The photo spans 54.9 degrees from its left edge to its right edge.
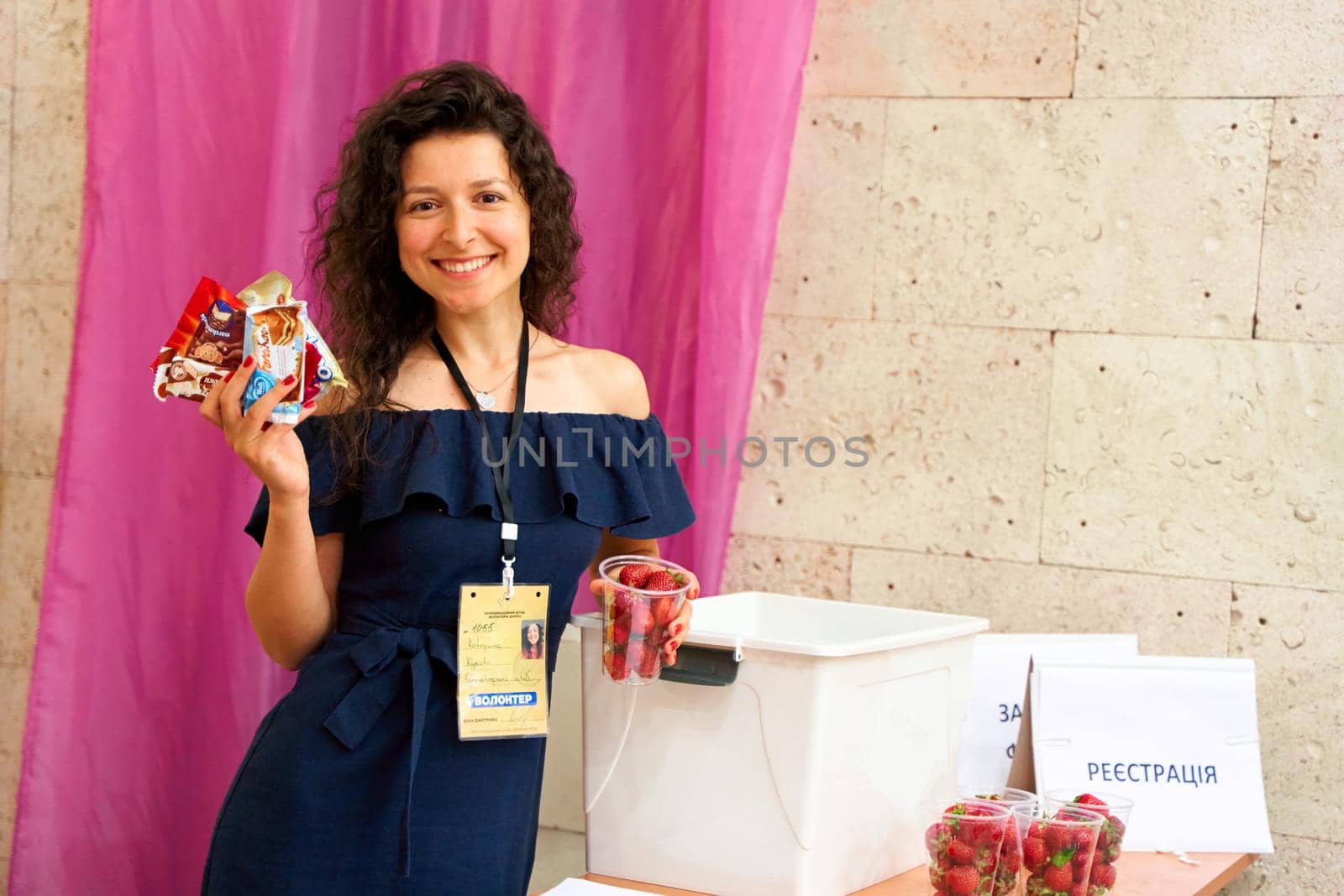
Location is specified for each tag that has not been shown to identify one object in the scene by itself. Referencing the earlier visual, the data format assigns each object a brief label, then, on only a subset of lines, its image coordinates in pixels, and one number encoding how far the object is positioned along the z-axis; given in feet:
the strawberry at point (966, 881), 4.35
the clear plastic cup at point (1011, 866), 4.43
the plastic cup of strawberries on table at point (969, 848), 4.36
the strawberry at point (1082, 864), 4.43
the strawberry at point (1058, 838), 4.42
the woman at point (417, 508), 4.75
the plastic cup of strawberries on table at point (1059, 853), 4.42
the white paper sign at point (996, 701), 6.01
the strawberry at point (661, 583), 4.59
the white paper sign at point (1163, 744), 5.63
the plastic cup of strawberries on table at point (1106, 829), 4.54
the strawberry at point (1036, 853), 4.44
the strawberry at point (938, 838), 4.38
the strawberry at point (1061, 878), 4.42
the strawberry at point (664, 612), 4.58
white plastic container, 4.58
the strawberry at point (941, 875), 4.40
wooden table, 4.87
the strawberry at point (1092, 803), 4.62
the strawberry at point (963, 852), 4.36
